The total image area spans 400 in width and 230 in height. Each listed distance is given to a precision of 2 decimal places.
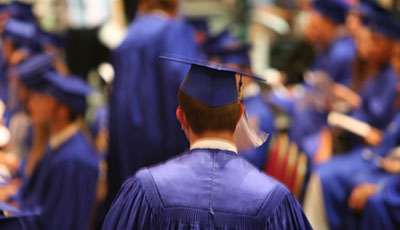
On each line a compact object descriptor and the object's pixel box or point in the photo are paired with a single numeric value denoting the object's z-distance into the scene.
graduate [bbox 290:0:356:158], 12.35
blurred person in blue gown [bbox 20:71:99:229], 7.06
